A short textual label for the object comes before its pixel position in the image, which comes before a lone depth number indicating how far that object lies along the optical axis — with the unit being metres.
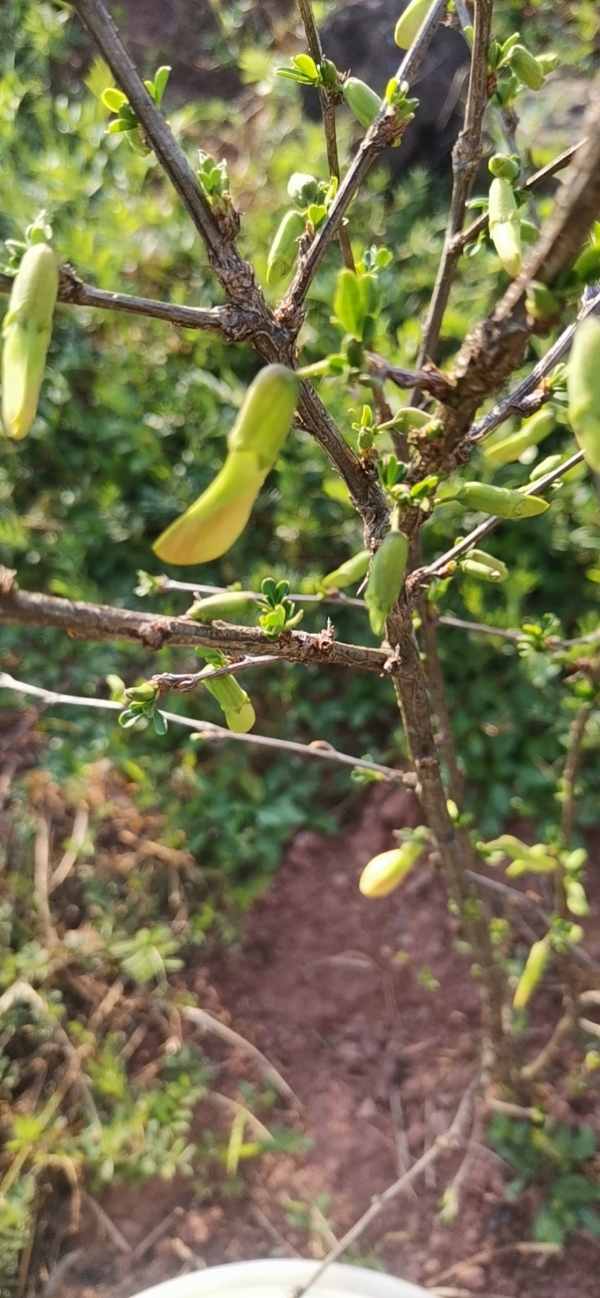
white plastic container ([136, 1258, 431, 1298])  0.23
